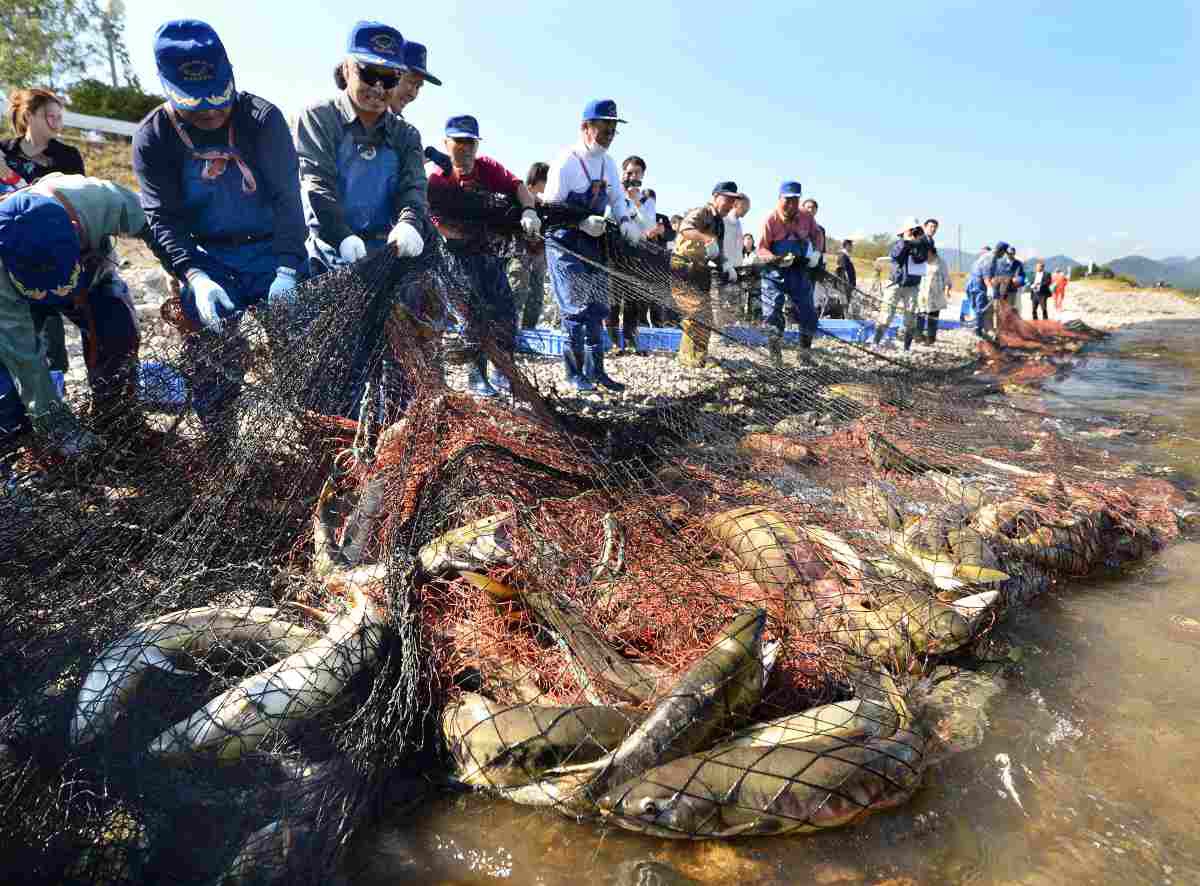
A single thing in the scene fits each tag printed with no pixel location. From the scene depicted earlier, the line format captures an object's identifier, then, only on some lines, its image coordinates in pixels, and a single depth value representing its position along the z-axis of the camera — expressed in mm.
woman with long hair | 5121
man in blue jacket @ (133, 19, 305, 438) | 3736
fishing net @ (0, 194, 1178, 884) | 2102
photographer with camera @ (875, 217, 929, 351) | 12359
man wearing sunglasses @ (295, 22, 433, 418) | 4246
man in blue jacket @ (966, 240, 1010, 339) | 15984
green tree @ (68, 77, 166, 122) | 31156
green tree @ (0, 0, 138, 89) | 28517
